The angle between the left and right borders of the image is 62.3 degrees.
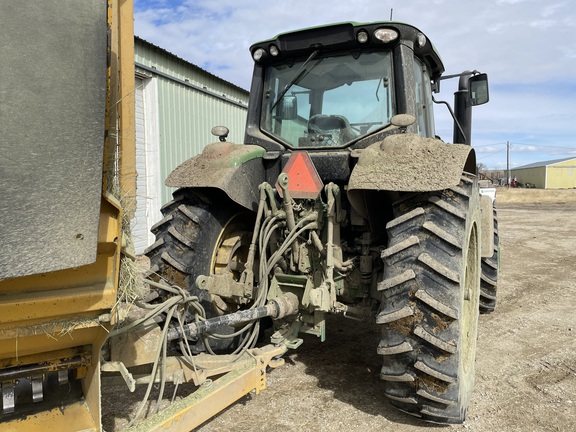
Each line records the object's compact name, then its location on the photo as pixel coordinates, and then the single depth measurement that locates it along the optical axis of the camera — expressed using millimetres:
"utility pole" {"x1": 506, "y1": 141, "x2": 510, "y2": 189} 49588
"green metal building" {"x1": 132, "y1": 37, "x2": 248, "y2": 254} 8141
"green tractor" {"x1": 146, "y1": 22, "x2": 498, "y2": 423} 2525
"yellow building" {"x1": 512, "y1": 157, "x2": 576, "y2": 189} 49250
